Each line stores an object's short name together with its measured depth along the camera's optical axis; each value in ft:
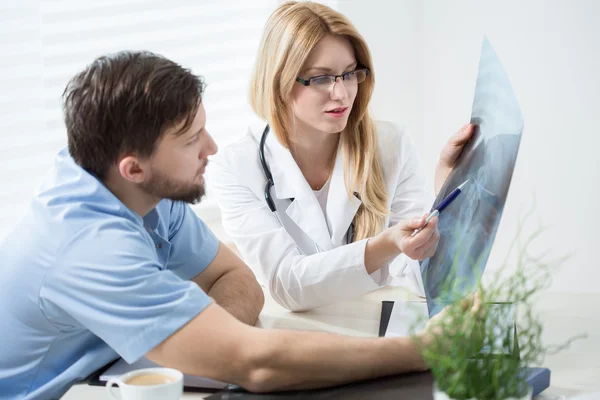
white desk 4.19
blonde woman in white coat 6.47
